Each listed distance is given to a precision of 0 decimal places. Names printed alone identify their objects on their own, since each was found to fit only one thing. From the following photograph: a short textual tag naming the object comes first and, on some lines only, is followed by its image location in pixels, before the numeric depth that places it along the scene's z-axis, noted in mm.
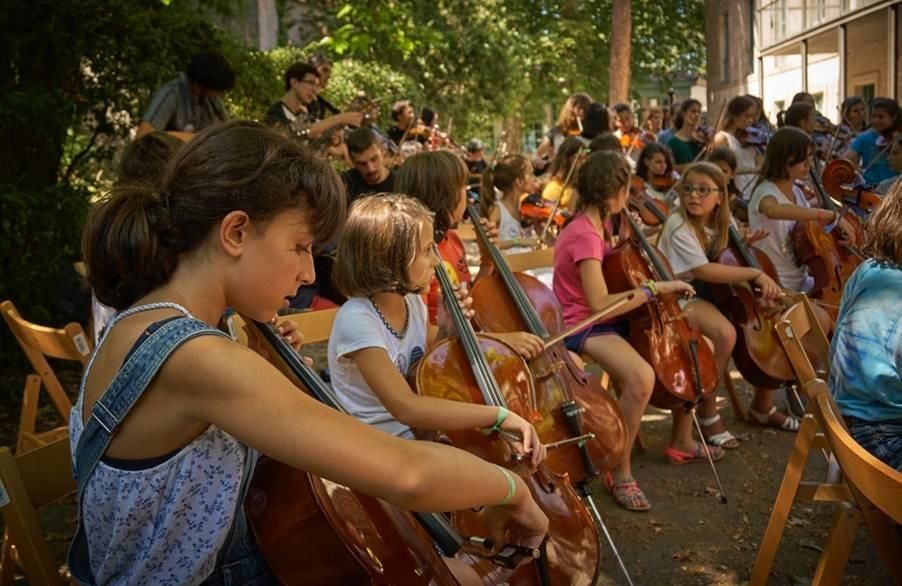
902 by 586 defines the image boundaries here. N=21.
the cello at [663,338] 3594
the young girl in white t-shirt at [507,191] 5809
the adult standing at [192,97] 4789
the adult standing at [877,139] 6781
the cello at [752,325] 4031
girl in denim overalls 1255
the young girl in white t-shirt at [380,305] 2354
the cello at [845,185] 5109
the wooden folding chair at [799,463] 2250
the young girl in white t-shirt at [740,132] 6605
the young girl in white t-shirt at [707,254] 3973
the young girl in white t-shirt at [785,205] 4621
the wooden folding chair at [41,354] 2742
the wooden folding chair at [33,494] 1644
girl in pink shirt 3510
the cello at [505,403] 2051
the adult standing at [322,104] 6203
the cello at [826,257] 4590
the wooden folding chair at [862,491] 1662
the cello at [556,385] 2705
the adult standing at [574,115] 8000
